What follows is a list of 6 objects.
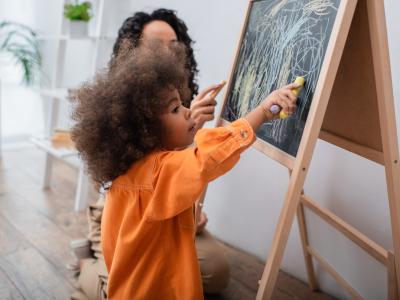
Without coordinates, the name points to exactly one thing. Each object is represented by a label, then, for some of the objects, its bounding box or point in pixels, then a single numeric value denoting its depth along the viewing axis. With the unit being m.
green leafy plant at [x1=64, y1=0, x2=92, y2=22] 2.36
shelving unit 2.31
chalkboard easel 0.90
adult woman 1.51
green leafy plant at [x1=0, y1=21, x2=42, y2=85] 3.00
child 0.94
